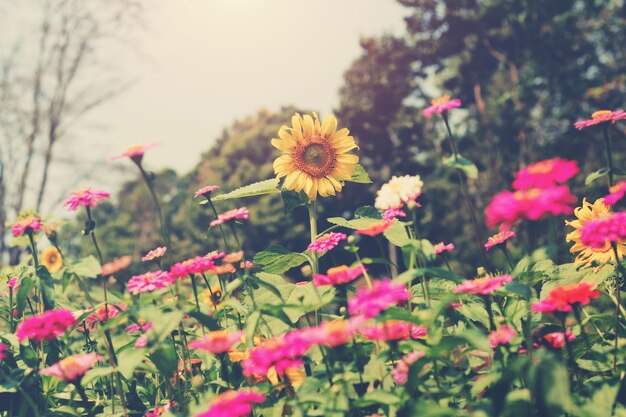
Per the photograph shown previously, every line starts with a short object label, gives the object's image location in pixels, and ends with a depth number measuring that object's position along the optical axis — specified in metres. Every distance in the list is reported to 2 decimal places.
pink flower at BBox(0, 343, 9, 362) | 1.53
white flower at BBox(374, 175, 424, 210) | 1.57
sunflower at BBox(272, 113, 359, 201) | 2.03
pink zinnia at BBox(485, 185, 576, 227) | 1.07
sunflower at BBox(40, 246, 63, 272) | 2.71
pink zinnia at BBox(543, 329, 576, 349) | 1.37
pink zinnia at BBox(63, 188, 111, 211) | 1.67
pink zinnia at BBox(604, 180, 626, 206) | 1.39
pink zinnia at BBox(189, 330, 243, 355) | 1.23
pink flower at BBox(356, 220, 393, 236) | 1.37
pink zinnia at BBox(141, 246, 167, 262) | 1.92
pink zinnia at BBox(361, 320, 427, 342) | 1.24
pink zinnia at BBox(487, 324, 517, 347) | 1.20
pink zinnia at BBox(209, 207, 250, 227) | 1.65
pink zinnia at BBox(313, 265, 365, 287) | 1.32
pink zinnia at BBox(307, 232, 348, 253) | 1.68
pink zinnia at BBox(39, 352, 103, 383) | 1.30
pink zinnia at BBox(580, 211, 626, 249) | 1.39
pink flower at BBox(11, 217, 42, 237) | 1.66
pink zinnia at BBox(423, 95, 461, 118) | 1.52
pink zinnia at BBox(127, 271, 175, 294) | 1.49
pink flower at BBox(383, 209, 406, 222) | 1.71
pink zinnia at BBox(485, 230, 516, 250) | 1.85
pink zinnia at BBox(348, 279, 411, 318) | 1.12
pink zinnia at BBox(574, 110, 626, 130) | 1.64
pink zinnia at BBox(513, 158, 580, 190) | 1.18
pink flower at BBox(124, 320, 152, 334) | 1.99
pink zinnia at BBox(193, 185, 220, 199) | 1.85
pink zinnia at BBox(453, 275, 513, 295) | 1.25
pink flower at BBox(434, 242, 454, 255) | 1.98
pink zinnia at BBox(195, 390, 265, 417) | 1.02
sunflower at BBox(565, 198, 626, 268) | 1.81
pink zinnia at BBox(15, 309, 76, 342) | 1.38
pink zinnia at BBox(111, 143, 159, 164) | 1.54
